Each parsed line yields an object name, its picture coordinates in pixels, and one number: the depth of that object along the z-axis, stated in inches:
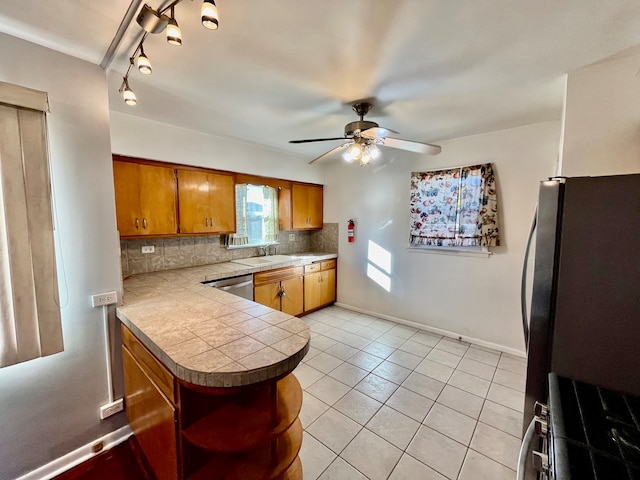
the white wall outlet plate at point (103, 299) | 65.4
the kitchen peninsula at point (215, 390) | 41.4
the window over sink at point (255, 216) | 140.9
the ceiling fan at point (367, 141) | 81.0
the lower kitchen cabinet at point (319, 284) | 156.6
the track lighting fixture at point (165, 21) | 35.1
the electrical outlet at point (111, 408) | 68.0
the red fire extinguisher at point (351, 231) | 162.7
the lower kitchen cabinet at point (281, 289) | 128.5
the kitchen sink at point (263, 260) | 133.9
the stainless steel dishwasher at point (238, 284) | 110.6
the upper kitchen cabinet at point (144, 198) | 94.6
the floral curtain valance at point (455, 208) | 113.3
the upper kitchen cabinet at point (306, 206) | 161.8
